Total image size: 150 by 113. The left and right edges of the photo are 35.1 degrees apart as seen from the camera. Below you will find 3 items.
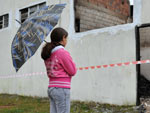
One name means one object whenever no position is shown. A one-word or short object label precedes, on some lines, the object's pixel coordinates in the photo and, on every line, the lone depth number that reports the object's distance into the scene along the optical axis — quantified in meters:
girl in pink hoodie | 3.06
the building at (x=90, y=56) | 6.98
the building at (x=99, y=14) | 8.85
